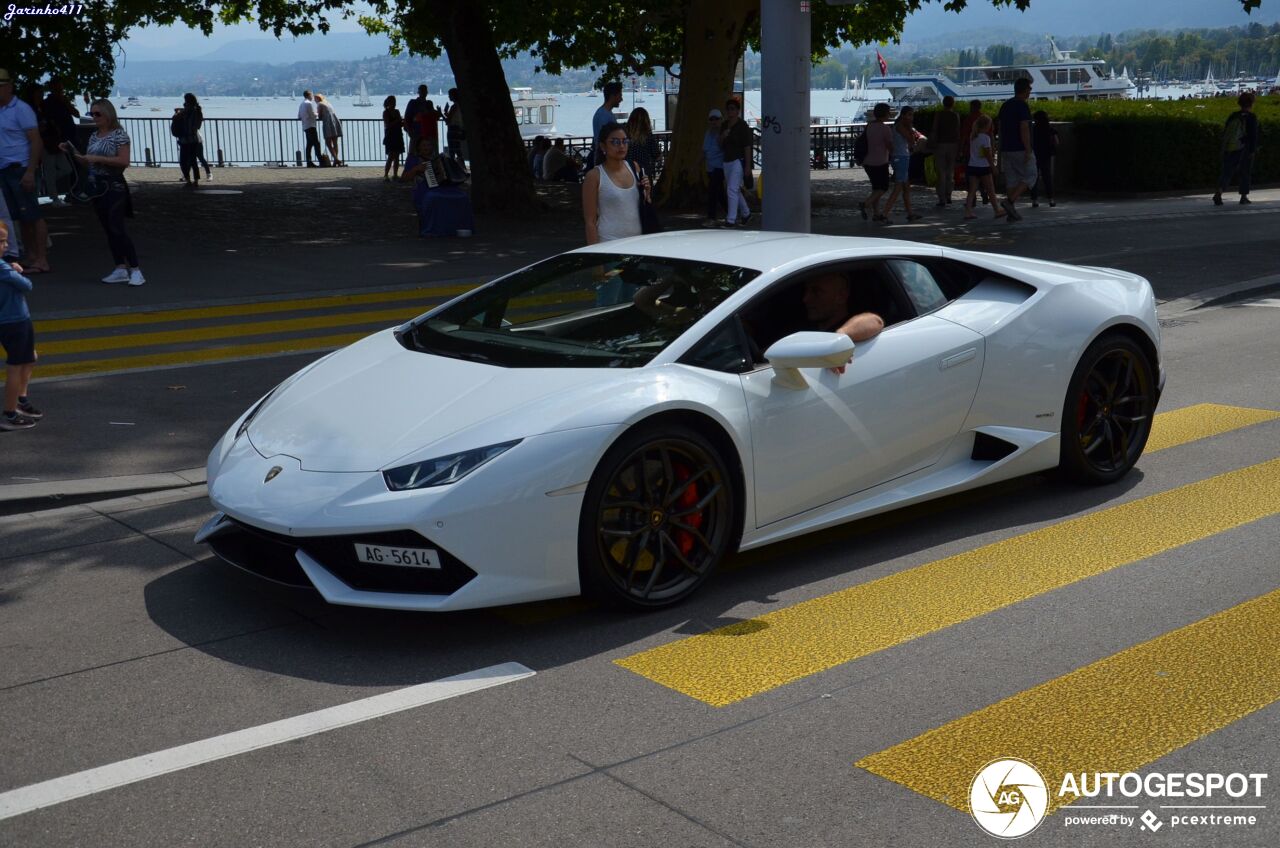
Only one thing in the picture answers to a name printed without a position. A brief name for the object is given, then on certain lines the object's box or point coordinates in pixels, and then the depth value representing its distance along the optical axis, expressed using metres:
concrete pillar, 11.62
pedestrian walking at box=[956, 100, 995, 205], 21.97
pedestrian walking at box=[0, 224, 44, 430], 8.08
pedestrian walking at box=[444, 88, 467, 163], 26.30
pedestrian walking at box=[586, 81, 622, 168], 17.55
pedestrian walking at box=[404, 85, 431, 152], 26.10
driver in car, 5.93
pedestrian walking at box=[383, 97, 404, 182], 28.45
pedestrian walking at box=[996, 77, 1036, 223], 20.58
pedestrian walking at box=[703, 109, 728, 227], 20.55
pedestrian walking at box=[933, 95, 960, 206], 22.47
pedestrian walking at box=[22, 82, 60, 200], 20.91
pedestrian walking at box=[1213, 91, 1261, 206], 22.70
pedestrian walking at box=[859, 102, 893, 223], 20.36
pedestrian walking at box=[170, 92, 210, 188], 26.39
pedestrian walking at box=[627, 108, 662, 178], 17.89
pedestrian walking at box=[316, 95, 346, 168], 34.38
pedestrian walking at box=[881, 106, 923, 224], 20.52
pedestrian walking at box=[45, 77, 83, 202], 21.11
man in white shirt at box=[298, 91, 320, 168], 33.88
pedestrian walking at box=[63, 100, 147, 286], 12.69
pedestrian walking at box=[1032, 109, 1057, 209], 23.33
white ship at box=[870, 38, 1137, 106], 69.12
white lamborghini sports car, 4.81
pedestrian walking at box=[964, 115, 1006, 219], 20.44
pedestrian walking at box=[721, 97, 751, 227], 19.11
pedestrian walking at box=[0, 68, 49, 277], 12.71
